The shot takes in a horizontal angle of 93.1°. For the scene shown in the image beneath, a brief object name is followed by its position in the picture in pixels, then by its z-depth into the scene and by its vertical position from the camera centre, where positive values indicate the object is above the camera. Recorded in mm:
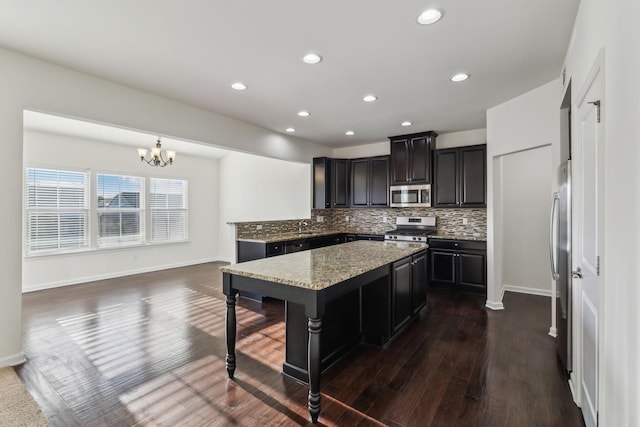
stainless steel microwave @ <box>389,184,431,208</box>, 5301 +296
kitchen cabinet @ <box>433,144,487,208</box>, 4805 +577
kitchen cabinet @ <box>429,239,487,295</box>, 4660 -852
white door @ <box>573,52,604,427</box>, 1564 -149
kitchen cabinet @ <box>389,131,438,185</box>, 5301 +984
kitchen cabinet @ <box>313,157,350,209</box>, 6258 +588
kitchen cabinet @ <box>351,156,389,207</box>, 5938 +613
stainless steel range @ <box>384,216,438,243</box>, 5307 -324
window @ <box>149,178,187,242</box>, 6871 +98
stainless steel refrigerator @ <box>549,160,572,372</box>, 2328 -347
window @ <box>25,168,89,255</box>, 5211 +67
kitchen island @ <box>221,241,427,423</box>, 1981 -528
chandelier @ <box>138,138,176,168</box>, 5211 +1055
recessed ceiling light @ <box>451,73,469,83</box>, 3076 +1390
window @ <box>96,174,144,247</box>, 6039 +71
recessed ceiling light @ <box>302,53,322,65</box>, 2683 +1393
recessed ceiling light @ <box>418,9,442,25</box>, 2061 +1364
